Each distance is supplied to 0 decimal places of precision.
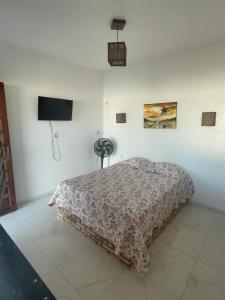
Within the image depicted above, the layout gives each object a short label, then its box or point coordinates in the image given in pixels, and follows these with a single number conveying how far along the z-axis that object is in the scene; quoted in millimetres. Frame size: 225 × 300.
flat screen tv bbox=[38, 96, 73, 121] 3222
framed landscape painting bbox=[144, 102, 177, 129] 3281
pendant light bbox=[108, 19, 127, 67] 2033
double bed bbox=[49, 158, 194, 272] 1830
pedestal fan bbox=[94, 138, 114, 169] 4145
